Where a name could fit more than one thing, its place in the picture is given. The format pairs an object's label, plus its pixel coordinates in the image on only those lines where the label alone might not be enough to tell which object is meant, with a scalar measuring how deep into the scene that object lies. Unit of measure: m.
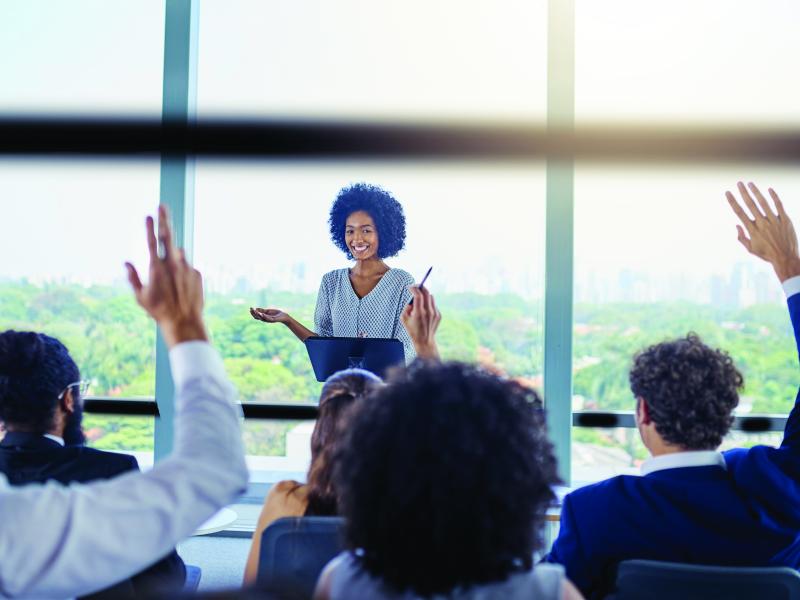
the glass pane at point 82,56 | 4.39
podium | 3.00
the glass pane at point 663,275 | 4.15
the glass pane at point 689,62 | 4.10
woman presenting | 3.64
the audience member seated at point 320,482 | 1.70
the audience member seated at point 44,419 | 1.69
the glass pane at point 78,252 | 4.44
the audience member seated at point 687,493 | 1.58
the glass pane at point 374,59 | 4.19
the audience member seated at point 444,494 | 0.93
